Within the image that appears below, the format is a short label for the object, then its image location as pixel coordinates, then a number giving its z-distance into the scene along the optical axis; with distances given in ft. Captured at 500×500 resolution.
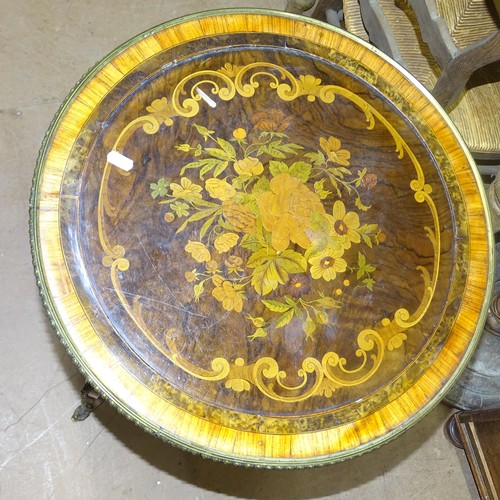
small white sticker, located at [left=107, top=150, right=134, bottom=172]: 4.04
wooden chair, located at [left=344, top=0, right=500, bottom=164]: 4.51
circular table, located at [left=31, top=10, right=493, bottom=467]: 3.89
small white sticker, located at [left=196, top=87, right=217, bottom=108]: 4.29
